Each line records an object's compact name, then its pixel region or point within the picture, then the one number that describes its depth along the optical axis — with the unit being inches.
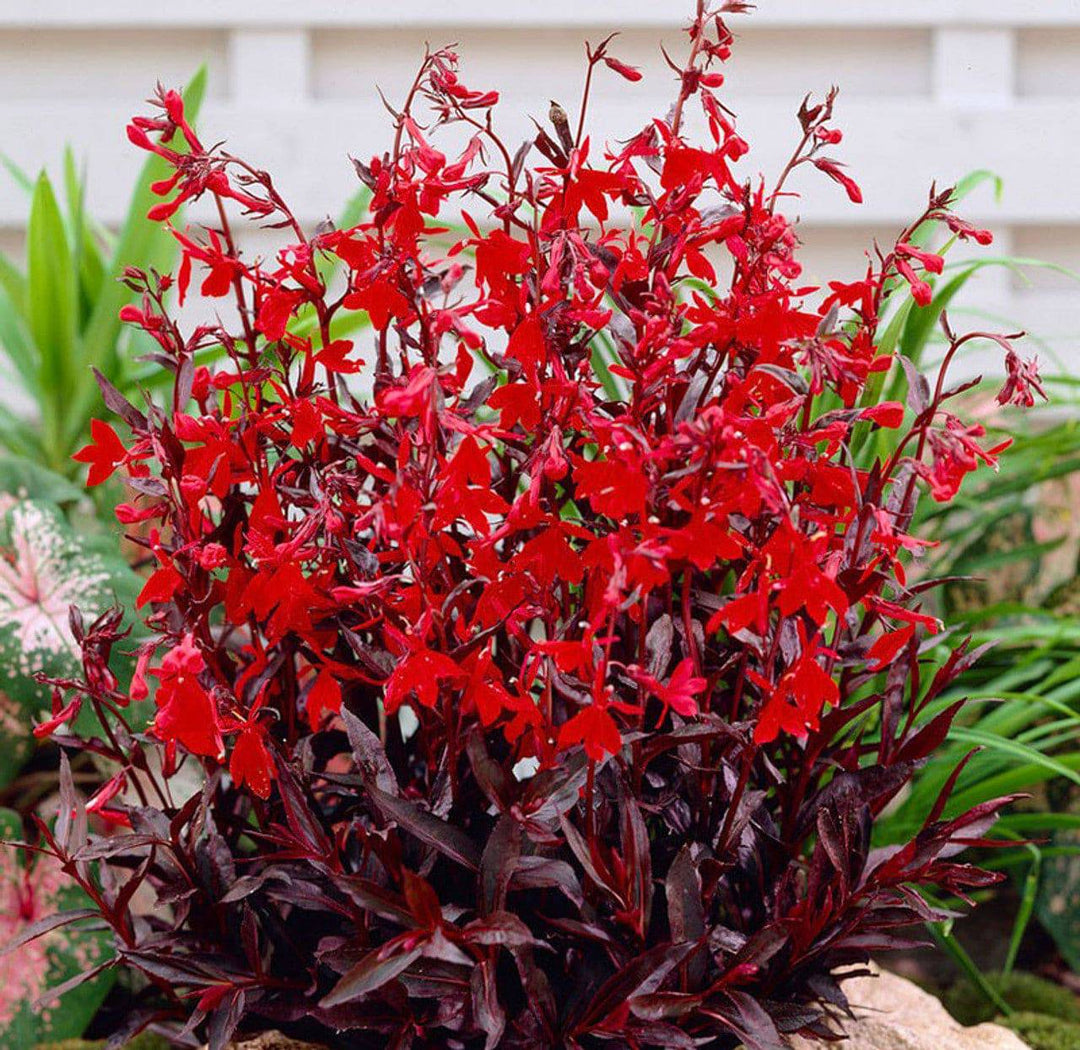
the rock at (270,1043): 90.9
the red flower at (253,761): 79.1
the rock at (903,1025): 97.7
